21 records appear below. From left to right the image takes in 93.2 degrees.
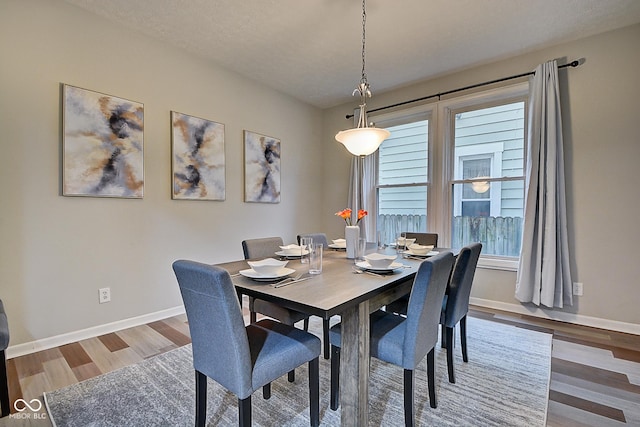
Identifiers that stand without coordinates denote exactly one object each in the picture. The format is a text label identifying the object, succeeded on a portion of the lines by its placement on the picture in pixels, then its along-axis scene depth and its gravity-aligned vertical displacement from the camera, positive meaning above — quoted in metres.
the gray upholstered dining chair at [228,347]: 1.15 -0.62
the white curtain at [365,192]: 4.20 +0.24
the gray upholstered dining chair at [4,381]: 1.48 -0.88
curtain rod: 2.84 +1.38
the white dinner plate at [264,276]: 1.47 -0.33
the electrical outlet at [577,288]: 2.88 -0.74
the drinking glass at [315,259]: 1.65 -0.27
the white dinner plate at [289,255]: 2.12 -0.33
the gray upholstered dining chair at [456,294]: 1.84 -0.52
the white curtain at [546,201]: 2.84 +0.09
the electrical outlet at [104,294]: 2.56 -0.75
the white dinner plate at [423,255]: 2.19 -0.32
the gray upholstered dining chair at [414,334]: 1.37 -0.63
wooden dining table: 1.20 -0.38
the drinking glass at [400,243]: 2.41 -0.27
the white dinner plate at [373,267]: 1.66 -0.32
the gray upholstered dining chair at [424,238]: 2.79 -0.26
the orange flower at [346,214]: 2.01 -0.03
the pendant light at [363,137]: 2.21 +0.54
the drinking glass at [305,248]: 1.68 -0.24
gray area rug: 1.56 -1.08
